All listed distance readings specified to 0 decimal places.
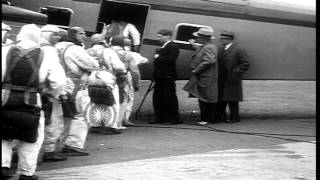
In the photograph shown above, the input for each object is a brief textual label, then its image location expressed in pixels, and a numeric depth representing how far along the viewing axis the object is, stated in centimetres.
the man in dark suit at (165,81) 1156
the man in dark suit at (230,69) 1212
